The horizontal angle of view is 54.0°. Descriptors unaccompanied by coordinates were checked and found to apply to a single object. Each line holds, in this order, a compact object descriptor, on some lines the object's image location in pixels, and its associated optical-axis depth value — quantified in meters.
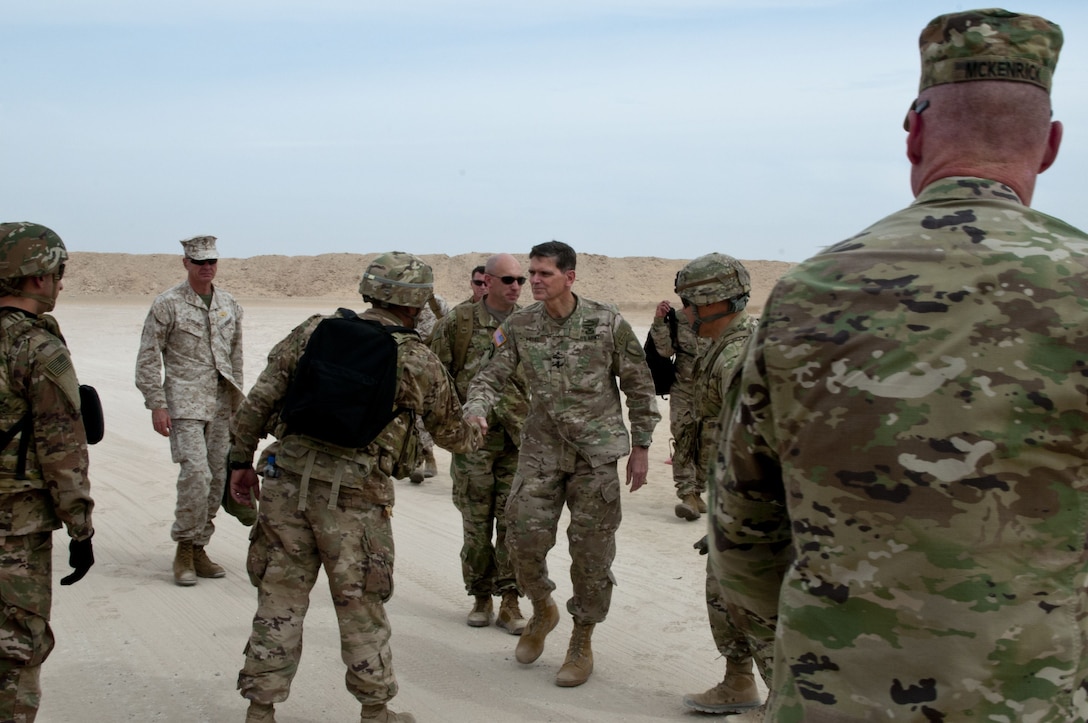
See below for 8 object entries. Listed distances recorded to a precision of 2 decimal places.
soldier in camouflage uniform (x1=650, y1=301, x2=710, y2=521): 9.81
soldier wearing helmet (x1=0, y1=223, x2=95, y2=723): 4.55
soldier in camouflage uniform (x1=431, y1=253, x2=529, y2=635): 7.07
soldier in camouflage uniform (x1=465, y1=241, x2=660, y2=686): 6.11
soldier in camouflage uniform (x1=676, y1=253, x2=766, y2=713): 5.18
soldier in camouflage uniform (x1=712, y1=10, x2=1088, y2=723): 2.10
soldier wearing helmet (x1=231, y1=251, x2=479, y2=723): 4.97
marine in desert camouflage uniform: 7.89
